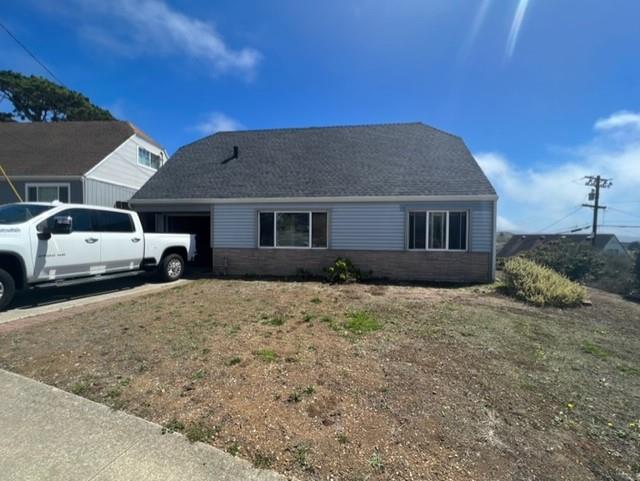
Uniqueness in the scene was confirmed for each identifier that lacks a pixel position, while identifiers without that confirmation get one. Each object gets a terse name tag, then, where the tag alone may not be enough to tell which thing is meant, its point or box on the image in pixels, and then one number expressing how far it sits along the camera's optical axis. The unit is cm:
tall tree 2769
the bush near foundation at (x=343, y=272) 1081
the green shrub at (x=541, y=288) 827
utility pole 2806
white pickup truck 658
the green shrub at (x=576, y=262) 1283
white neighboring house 1384
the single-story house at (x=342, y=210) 1092
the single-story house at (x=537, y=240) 2991
